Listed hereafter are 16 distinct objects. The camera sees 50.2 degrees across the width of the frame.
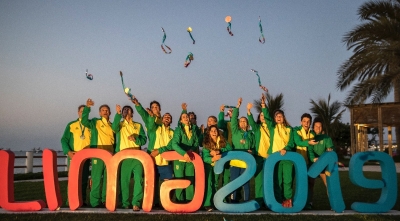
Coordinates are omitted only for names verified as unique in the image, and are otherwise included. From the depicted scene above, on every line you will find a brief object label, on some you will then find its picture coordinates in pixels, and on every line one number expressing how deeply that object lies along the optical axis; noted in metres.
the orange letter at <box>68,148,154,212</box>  7.87
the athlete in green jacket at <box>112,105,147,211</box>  8.08
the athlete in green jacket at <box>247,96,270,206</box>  8.35
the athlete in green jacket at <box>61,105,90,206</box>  8.81
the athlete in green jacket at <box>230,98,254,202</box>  8.38
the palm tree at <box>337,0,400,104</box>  16.01
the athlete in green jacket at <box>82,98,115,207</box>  8.41
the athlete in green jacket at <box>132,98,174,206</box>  8.41
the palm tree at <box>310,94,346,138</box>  31.14
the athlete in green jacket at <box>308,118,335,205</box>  8.35
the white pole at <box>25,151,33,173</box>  19.89
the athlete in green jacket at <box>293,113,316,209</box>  8.28
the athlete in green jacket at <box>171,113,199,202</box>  8.20
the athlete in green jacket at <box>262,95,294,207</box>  8.08
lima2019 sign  7.77
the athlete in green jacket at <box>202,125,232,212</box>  8.19
